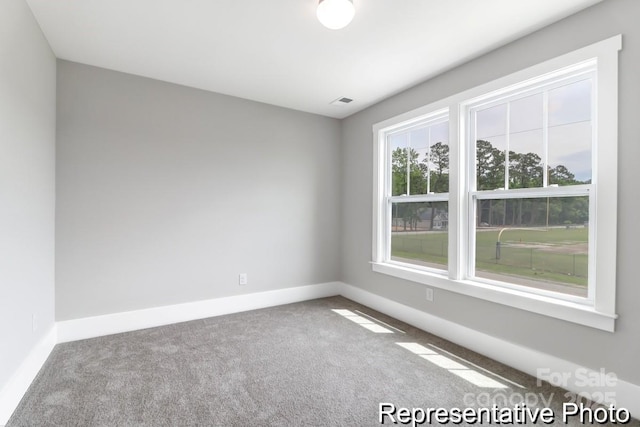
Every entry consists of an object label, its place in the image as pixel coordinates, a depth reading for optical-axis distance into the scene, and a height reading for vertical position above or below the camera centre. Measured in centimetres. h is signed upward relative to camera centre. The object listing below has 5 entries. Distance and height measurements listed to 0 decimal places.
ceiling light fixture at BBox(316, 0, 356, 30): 194 +126
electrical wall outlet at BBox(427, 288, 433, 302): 312 -85
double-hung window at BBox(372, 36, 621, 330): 199 +18
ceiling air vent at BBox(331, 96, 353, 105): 373 +133
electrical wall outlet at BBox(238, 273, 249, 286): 373 -84
